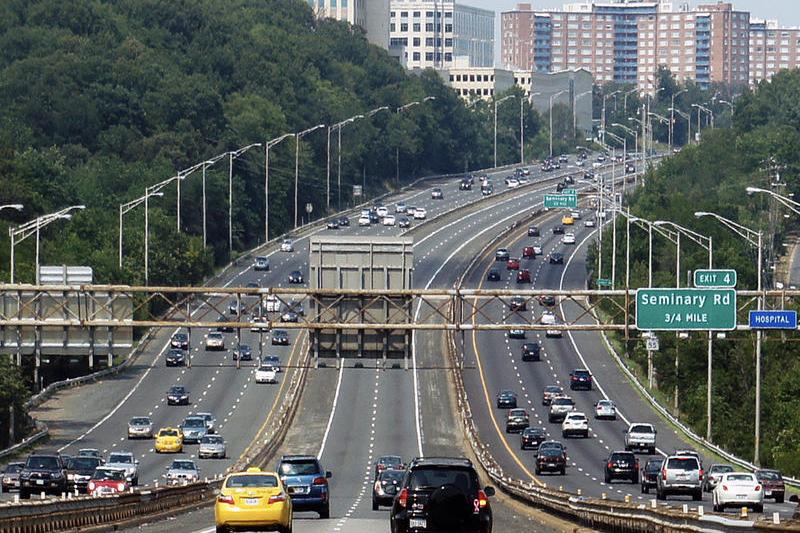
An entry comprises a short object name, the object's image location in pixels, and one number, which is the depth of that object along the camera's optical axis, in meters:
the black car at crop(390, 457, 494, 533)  37.41
